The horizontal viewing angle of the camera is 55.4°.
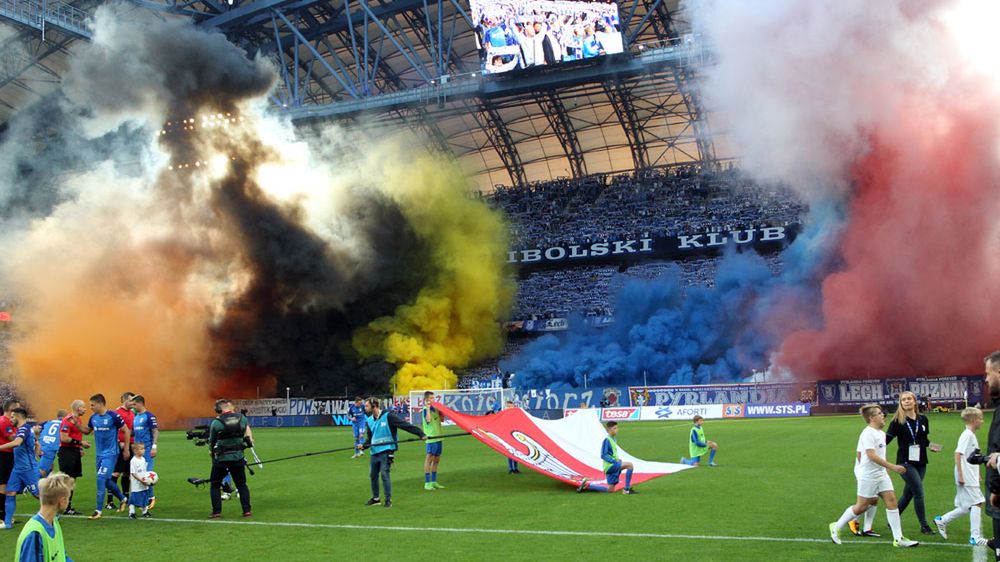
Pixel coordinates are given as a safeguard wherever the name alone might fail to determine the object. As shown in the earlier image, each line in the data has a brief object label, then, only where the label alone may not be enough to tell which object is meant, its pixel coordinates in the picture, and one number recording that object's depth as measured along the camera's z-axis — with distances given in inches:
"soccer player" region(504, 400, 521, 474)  844.0
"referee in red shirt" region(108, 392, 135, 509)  638.5
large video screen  2030.0
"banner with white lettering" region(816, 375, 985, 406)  1695.4
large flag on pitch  717.9
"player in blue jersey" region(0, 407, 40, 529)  573.0
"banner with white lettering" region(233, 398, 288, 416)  2176.4
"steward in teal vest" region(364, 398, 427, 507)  631.2
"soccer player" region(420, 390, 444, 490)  735.1
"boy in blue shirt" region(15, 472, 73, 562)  258.8
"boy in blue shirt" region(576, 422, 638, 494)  676.7
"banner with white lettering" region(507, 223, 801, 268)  2365.9
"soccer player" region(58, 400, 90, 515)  645.9
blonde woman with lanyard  465.7
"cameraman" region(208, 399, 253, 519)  584.3
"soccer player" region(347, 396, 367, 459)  1187.3
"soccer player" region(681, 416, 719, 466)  851.4
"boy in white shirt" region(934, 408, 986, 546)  428.5
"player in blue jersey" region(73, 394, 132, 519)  617.6
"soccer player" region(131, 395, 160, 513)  633.6
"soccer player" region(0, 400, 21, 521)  577.0
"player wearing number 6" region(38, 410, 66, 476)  636.1
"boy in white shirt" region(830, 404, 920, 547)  441.1
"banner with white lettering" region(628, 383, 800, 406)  1822.1
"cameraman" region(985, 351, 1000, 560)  306.8
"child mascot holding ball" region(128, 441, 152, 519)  613.6
